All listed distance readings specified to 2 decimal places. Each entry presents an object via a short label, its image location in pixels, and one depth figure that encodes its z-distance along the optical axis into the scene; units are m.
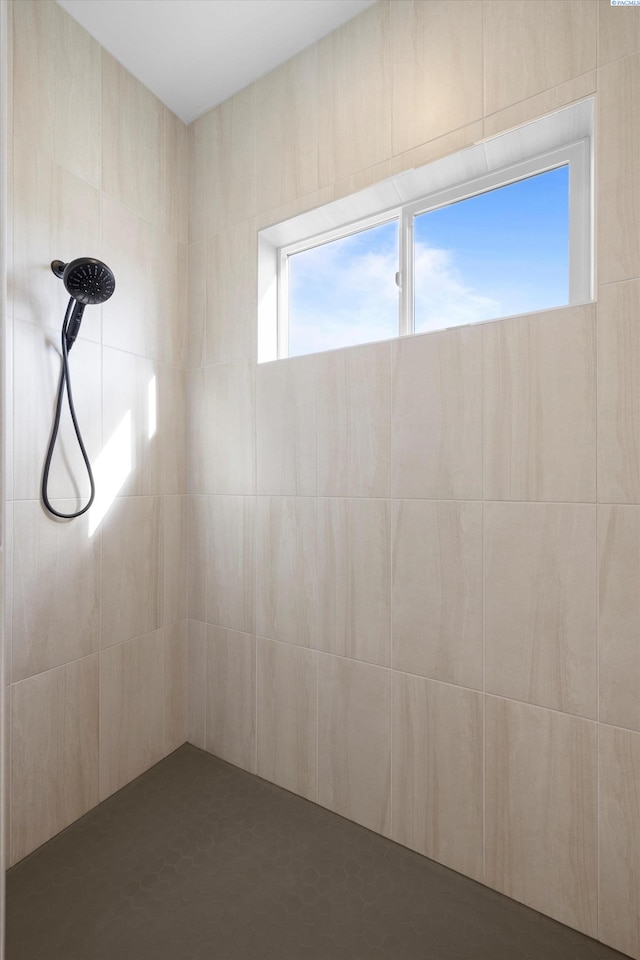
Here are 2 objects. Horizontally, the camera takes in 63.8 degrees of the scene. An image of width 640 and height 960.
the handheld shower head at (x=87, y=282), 1.40
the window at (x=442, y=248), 1.38
